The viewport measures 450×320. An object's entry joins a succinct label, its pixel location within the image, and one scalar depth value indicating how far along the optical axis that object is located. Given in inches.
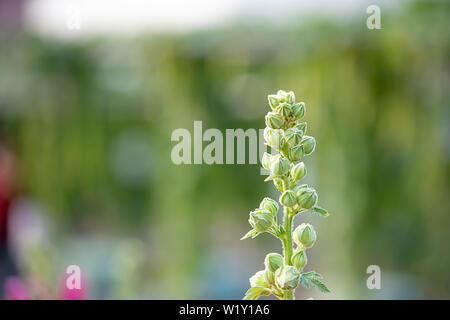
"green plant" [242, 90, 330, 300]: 47.1
